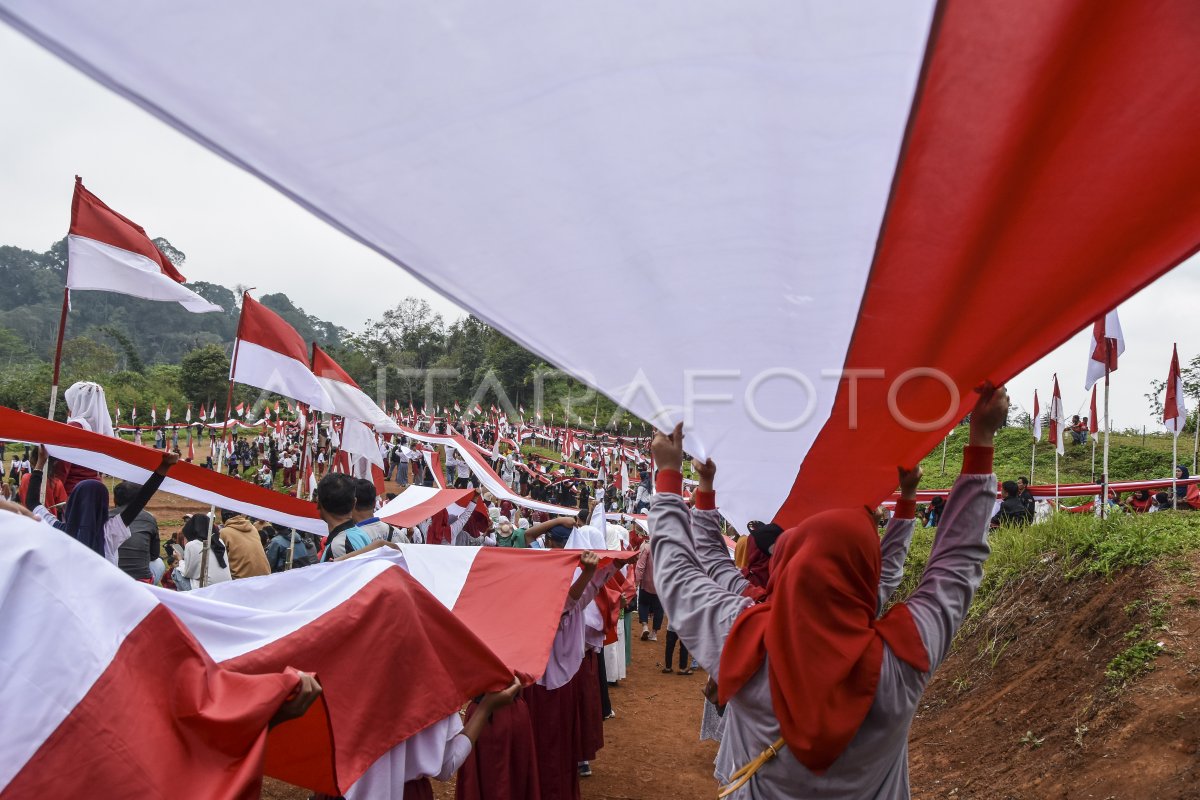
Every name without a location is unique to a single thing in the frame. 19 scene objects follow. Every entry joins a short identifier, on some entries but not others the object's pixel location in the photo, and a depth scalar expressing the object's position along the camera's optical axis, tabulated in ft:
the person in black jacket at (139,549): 18.11
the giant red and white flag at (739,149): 4.11
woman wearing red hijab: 6.17
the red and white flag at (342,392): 26.12
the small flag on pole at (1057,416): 48.44
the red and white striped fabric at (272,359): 22.12
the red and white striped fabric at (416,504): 23.63
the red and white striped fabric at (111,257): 17.12
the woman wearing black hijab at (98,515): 13.34
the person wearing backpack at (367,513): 15.89
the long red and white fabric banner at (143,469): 12.51
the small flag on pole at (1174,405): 41.04
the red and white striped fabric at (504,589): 13.17
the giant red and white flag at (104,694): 4.89
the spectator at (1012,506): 35.47
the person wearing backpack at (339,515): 14.75
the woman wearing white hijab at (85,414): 15.17
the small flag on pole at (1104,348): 32.42
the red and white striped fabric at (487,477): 33.88
